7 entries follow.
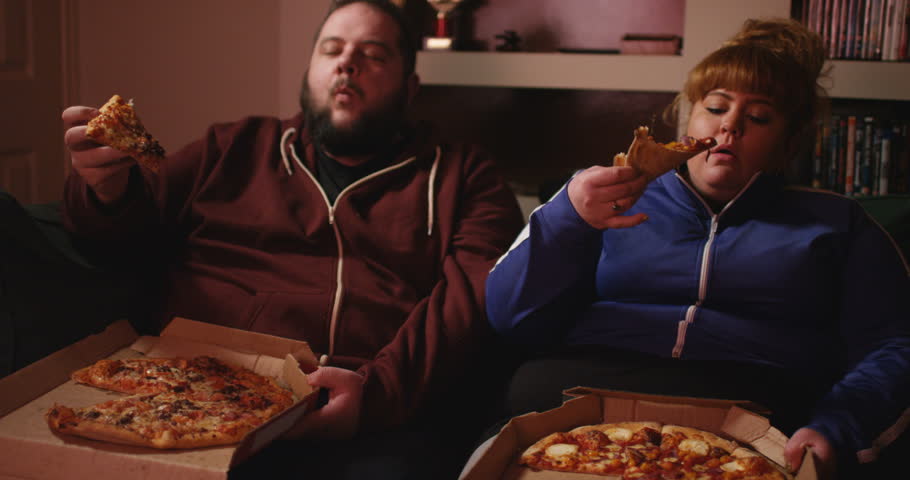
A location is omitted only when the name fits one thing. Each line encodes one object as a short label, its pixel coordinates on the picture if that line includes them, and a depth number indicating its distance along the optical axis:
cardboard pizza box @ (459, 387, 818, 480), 1.15
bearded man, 1.56
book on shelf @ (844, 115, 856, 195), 2.45
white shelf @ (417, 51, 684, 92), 2.49
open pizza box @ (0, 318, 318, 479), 1.08
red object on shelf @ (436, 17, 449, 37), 2.74
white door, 2.88
